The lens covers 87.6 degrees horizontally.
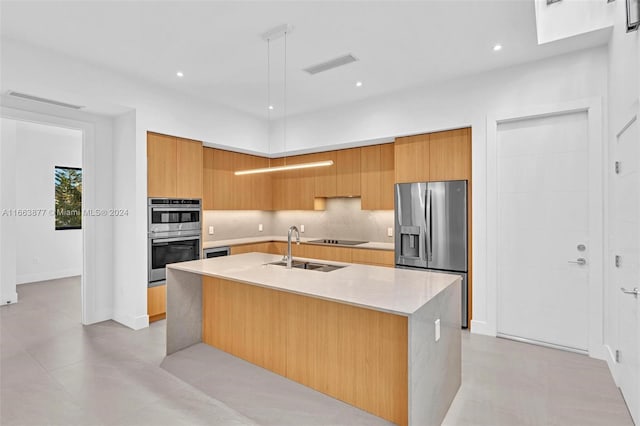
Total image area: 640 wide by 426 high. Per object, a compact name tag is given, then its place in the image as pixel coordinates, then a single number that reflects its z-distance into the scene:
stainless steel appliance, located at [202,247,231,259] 4.95
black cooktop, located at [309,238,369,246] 5.38
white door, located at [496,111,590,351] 3.31
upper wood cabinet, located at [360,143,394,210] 4.93
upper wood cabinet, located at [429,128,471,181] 3.98
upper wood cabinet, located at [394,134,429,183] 4.27
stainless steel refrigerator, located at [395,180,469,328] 3.96
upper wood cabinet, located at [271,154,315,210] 5.80
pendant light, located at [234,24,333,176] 2.92
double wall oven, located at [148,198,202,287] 4.21
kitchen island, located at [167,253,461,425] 2.01
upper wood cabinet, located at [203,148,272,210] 5.26
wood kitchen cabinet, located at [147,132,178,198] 4.15
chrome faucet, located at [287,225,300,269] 2.99
